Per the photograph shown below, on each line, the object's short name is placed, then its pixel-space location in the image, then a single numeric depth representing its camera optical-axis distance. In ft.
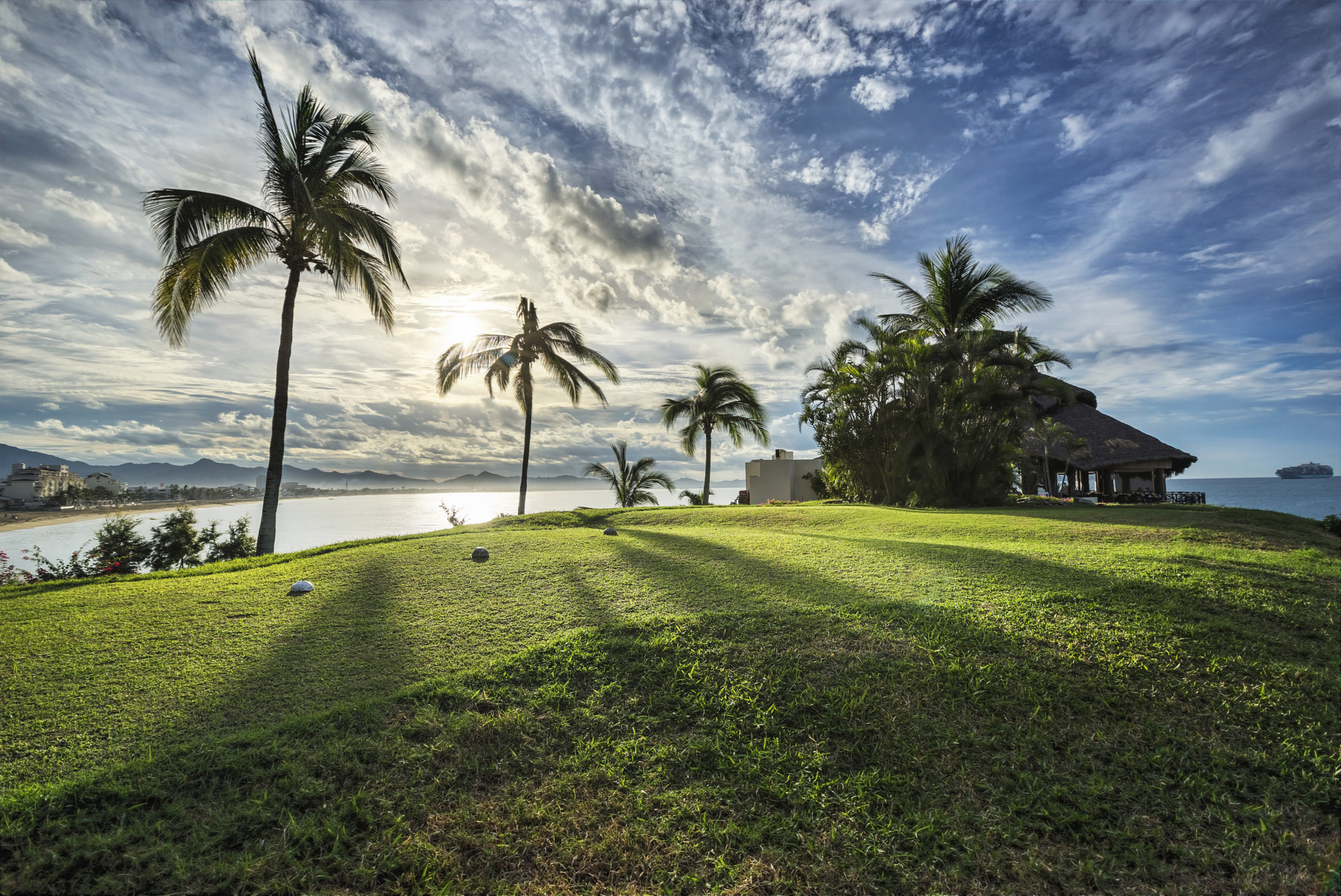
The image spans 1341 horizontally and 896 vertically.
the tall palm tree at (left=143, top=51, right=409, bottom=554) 31.24
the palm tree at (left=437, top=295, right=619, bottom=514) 56.44
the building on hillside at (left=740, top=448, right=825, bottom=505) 87.35
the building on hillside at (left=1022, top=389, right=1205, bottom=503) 70.28
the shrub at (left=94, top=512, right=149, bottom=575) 31.35
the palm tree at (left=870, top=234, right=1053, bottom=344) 55.67
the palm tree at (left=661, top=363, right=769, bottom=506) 79.46
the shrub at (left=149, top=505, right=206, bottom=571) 33.30
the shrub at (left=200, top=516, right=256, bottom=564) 35.12
